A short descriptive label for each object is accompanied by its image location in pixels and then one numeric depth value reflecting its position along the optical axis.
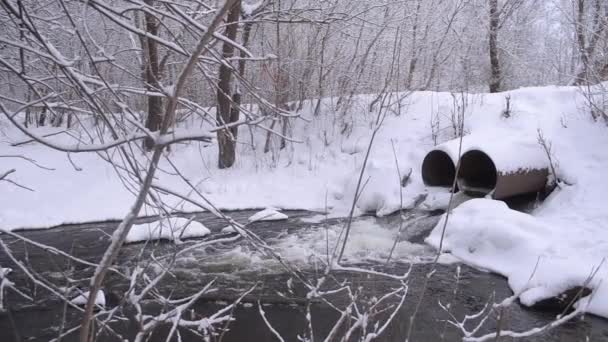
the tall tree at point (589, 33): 10.66
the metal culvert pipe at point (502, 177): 8.17
